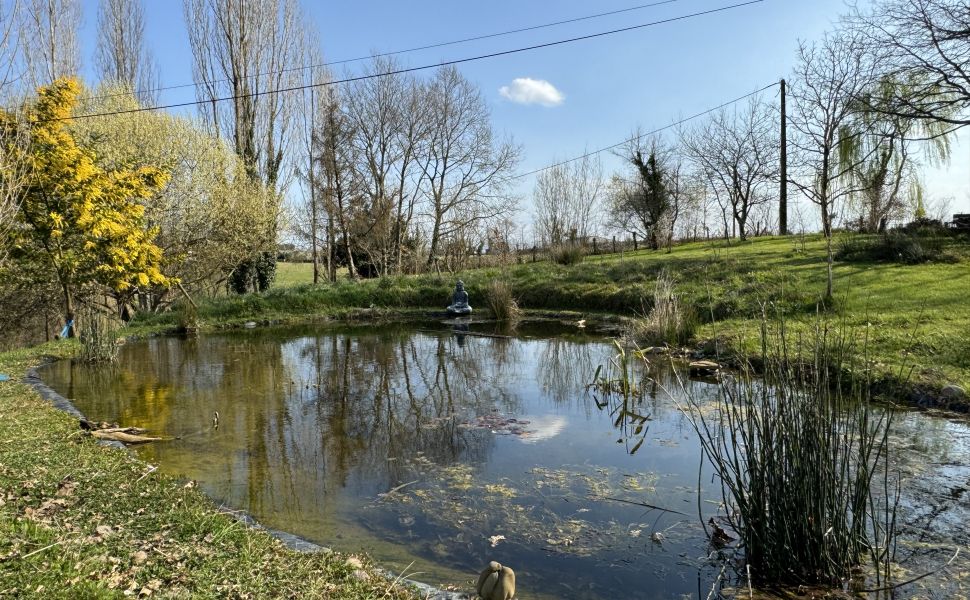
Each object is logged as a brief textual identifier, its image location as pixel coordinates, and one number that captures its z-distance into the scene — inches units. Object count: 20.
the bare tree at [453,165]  964.0
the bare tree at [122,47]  751.1
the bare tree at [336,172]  861.8
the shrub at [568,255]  720.0
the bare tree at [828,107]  336.2
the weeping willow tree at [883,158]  475.8
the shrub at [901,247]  461.9
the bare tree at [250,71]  749.3
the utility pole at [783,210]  747.9
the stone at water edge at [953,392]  218.5
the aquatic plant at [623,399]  219.5
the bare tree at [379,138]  896.3
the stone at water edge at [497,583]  101.8
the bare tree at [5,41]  200.5
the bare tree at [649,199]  884.6
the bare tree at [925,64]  426.6
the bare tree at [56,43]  644.7
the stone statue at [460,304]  597.6
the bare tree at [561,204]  1006.4
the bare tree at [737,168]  803.4
